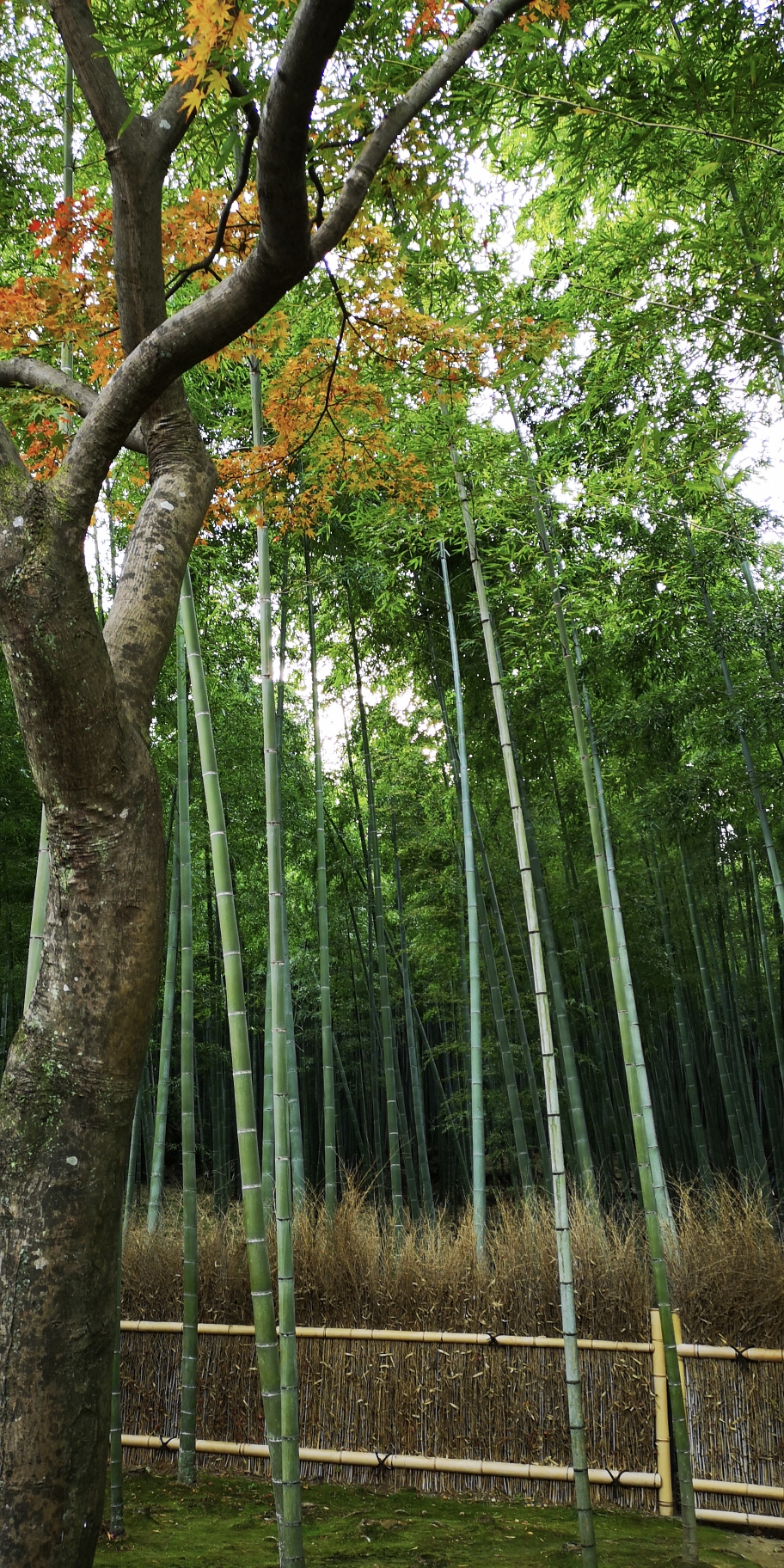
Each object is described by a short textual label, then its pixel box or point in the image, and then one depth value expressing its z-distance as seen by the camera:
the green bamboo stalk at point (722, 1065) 6.38
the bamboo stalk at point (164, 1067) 5.47
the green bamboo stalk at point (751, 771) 5.09
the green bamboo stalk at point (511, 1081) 5.24
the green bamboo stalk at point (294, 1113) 5.20
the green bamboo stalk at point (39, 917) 2.68
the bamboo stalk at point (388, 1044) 5.19
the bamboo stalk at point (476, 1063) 4.60
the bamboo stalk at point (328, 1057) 4.98
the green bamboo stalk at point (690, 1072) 6.72
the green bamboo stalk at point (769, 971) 7.27
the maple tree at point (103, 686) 1.46
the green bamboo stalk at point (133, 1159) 6.51
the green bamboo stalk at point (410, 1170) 6.61
